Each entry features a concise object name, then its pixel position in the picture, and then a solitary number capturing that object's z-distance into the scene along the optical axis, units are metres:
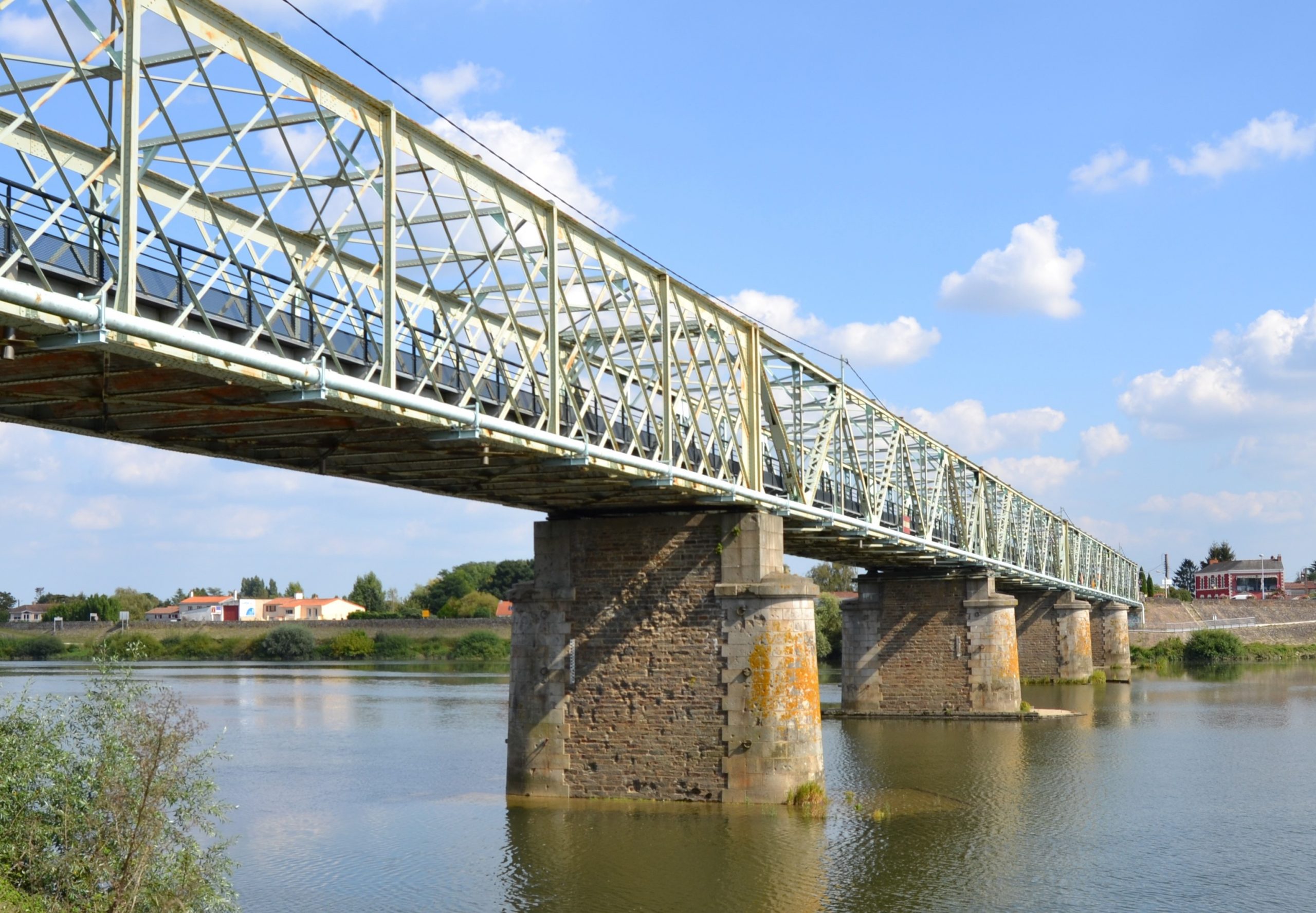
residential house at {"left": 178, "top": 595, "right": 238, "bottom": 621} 183.88
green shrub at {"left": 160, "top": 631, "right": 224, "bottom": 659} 127.25
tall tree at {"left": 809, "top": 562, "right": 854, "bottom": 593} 153.38
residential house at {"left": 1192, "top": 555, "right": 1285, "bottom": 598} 189.62
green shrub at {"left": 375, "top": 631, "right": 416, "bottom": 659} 123.56
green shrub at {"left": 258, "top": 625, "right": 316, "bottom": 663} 123.94
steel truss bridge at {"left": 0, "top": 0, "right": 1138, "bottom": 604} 14.32
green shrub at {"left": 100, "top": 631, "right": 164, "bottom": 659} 120.47
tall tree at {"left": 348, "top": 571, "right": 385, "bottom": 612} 194.50
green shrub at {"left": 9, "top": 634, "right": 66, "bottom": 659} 128.25
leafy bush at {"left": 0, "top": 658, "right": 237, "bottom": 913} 15.30
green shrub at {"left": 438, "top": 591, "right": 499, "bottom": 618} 142.25
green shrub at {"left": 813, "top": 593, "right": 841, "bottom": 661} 87.38
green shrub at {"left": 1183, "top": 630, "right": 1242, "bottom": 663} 103.94
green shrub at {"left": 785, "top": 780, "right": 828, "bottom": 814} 26.92
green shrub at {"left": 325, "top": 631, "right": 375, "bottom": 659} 123.50
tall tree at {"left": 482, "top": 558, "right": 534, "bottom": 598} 168.75
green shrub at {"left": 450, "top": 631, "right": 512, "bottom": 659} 118.06
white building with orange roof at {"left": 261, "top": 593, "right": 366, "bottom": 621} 186.50
